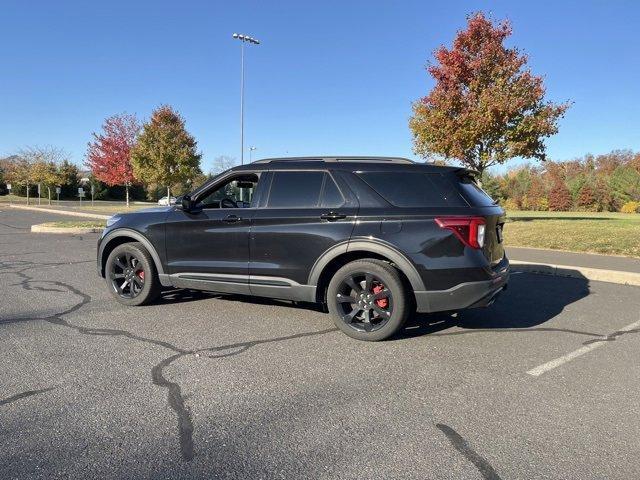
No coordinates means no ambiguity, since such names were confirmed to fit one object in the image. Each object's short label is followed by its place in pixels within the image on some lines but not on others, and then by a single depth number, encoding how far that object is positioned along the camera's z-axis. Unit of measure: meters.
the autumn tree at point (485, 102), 16.36
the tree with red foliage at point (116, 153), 39.88
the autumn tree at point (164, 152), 32.75
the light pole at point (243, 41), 31.32
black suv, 4.43
